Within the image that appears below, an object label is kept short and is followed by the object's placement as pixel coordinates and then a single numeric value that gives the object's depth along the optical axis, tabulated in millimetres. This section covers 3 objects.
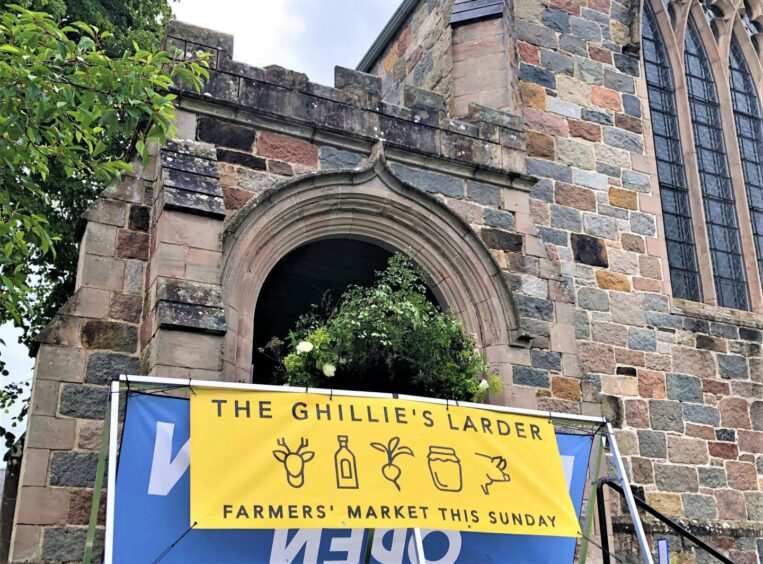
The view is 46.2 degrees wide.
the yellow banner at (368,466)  5008
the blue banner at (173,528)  4863
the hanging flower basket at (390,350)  6836
